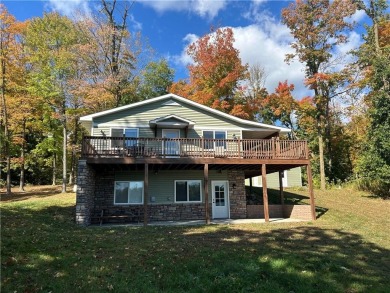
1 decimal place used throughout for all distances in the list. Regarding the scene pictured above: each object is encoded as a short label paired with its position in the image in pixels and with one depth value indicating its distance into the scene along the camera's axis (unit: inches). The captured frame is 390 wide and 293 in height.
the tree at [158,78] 1451.8
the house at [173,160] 586.2
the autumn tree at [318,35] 1012.5
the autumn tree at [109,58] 1000.9
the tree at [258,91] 1321.4
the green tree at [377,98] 818.2
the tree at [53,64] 948.0
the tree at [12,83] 839.1
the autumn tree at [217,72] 1087.6
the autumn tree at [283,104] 1192.3
